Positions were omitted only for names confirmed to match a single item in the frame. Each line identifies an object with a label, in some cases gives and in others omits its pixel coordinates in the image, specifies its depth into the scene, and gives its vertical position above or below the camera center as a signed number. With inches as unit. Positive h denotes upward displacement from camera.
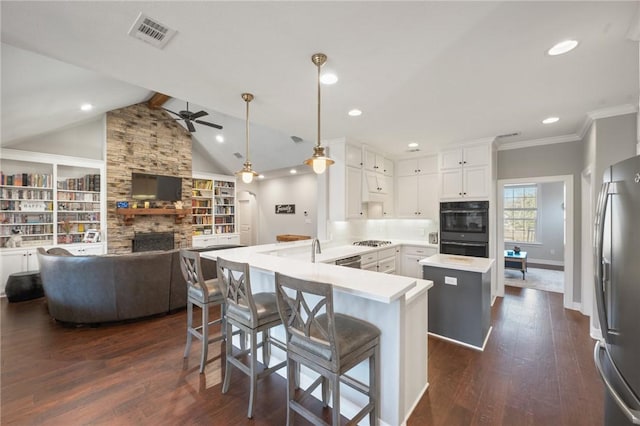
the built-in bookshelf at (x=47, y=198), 195.6 +12.4
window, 291.4 +0.4
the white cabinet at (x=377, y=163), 186.4 +38.7
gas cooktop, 184.4 -21.6
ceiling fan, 201.8 +76.5
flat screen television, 254.4 +26.7
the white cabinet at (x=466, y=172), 167.9 +27.5
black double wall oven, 167.9 -9.7
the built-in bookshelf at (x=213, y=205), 320.2 +10.5
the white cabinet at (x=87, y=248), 215.9 -29.7
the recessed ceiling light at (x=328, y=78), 91.0 +48.5
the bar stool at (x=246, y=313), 74.4 -29.8
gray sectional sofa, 132.1 -37.4
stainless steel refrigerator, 40.8 -12.7
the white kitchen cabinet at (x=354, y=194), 169.9 +13.2
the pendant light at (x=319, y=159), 80.8 +17.8
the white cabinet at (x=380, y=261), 159.1 -30.9
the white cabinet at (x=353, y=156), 170.2 +38.3
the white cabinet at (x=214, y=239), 307.7 -32.2
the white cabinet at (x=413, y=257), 191.7 -33.2
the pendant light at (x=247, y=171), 108.9 +18.4
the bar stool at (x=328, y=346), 56.2 -30.7
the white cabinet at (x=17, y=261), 182.5 -34.2
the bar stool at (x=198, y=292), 93.8 -29.2
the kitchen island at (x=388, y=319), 66.1 -29.0
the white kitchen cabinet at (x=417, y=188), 205.2 +20.8
